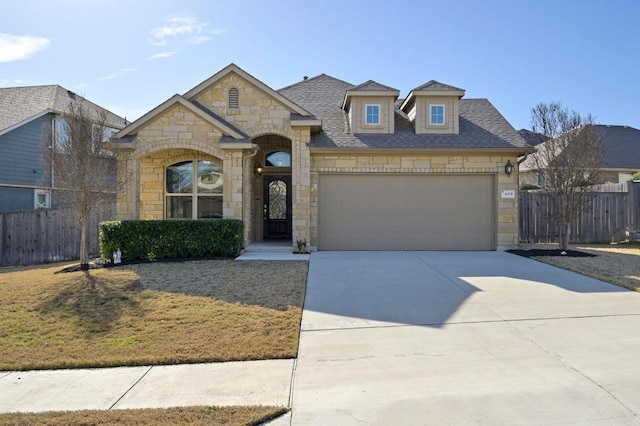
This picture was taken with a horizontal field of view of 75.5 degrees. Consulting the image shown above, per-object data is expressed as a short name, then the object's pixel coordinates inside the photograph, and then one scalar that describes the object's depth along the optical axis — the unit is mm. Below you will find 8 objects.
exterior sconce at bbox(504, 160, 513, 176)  12492
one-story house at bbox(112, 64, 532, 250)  12375
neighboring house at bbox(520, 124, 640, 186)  26594
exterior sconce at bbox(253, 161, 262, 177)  14234
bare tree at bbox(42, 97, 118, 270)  9648
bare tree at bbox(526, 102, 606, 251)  11711
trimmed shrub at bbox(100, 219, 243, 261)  10633
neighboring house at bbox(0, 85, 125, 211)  16406
